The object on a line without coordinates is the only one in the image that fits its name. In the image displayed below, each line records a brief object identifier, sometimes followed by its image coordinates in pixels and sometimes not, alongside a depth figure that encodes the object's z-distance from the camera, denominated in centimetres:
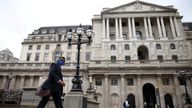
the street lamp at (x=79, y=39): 825
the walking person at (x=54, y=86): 539
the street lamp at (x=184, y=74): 1923
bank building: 2443
